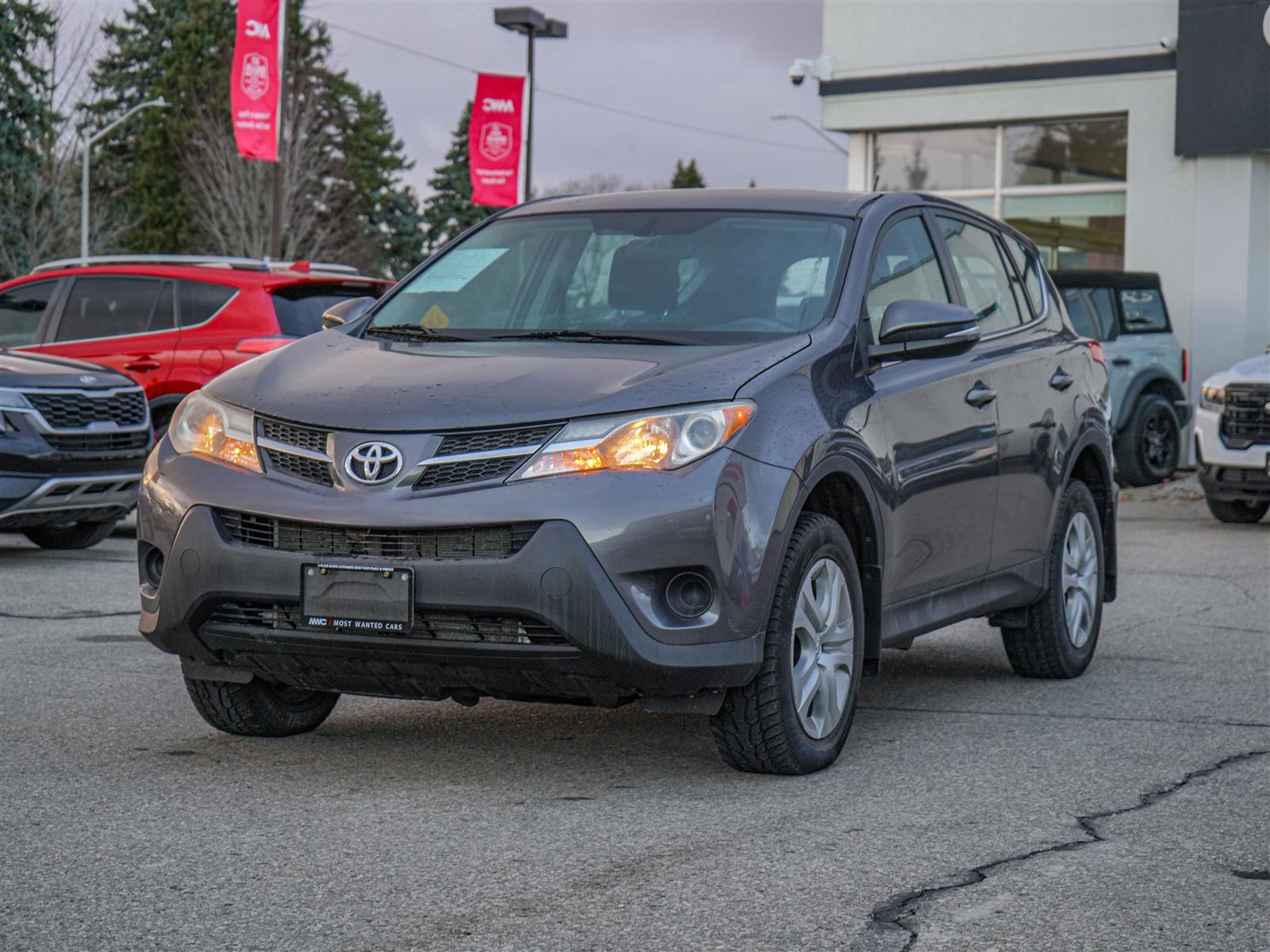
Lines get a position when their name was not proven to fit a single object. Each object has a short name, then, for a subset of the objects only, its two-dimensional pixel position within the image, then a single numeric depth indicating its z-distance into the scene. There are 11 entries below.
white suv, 13.64
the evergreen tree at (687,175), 106.42
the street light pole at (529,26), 31.89
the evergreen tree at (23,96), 34.41
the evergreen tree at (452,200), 80.62
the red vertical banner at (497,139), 28.75
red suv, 12.16
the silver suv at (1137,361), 17.19
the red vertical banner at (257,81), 23.92
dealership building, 19.58
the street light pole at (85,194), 49.00
